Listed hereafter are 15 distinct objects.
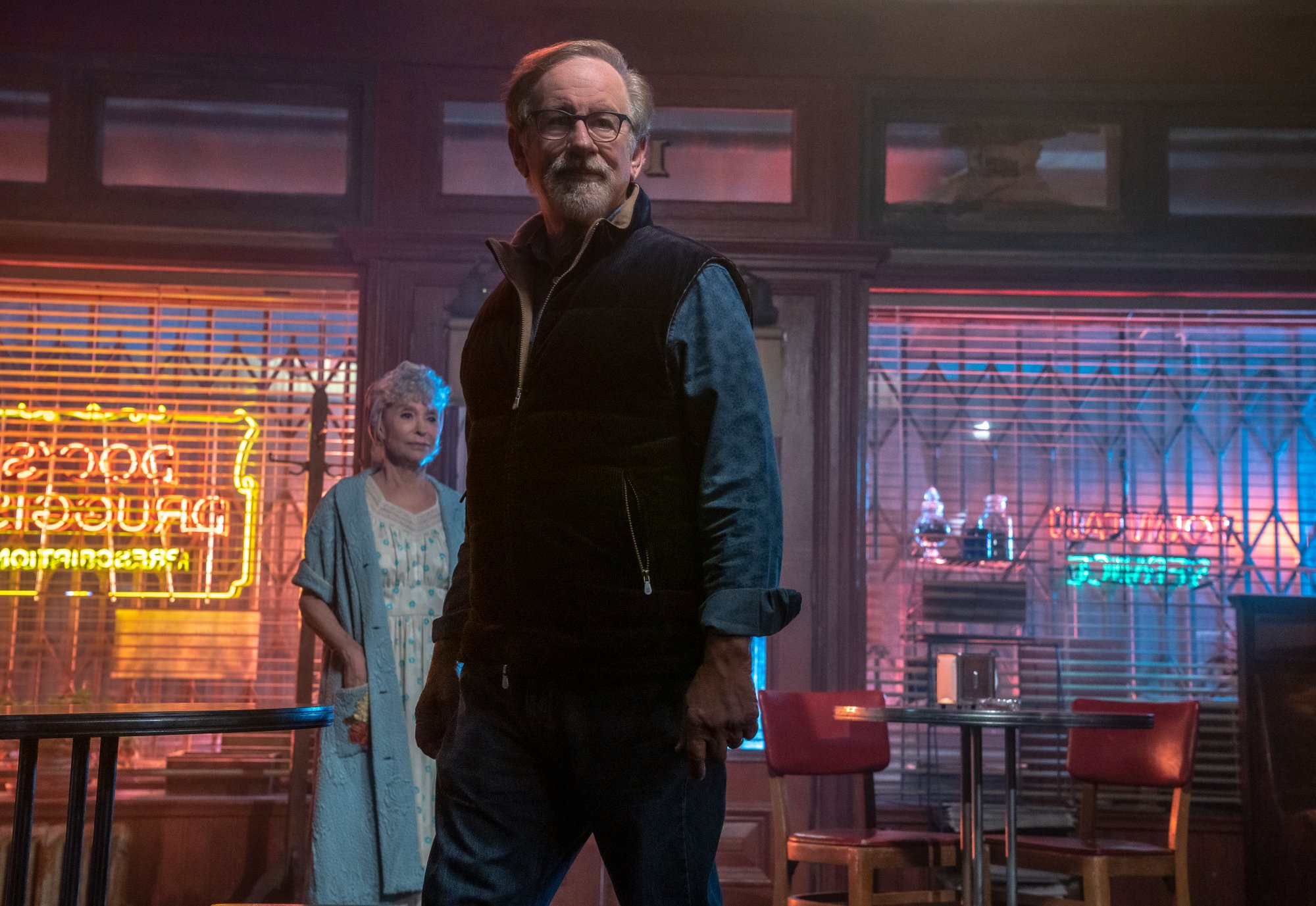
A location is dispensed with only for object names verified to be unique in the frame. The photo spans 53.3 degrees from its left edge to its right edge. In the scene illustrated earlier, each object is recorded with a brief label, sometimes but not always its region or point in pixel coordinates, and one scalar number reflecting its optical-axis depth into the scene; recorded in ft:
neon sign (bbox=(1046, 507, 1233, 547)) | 17.26
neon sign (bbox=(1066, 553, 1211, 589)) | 17.21
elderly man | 5.10
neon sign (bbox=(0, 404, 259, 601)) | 16.52
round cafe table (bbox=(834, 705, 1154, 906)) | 11.55
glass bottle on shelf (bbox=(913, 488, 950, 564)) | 17.19
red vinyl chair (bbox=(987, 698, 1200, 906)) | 12.92
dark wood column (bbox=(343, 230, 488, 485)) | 16.31
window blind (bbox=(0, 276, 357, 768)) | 16.47
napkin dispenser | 13.11
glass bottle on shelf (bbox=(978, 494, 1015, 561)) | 17.08
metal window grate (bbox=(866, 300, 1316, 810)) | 17.10
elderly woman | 12.13
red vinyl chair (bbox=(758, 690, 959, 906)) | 13.11
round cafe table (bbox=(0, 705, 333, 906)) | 6.43
